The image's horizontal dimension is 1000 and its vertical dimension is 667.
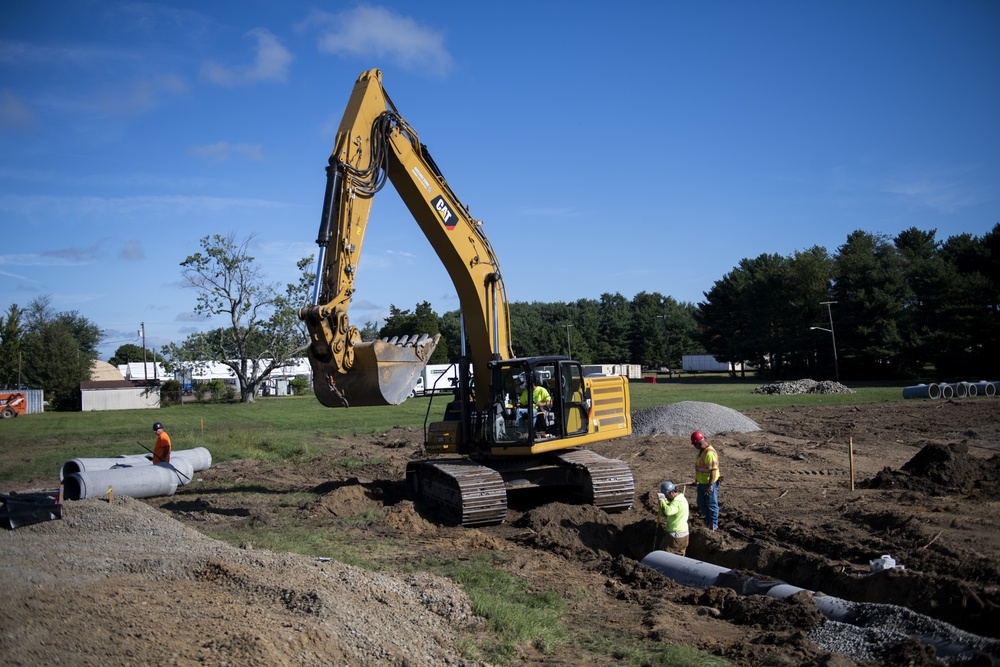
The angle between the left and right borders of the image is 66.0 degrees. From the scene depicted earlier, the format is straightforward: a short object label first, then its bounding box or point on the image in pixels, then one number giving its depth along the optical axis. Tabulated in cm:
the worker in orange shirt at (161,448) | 1750
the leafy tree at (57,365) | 6606
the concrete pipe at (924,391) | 3981
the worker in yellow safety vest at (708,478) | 1153
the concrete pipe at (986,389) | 3975
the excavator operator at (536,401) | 1256
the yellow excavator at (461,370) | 1171
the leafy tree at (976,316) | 5800
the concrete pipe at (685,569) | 916
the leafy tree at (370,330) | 7845
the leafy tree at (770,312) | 7381
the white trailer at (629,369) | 8011
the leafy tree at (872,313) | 6338
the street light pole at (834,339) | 6315
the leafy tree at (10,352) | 6900
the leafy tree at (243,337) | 5722
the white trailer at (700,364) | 10712
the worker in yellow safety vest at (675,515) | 1040
